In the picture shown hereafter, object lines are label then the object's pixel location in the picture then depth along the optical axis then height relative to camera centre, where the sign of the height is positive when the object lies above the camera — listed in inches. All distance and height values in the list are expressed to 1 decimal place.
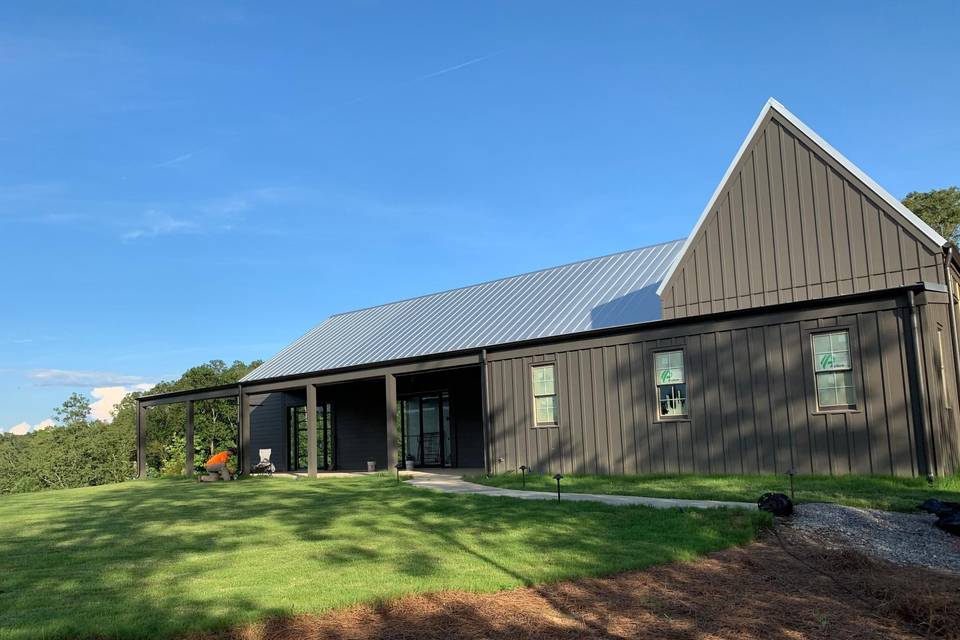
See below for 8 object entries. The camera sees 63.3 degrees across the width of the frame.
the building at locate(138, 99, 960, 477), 543.8 +49.2
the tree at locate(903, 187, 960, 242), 1510.8 +354.2
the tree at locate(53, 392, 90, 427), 2433.6 +69.0
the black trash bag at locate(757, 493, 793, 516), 397.4 -53.4
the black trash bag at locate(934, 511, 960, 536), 355.9 -60.1
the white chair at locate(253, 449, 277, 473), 1016.9 -57.4
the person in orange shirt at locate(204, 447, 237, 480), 926.4 -48.1
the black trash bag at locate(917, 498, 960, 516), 372.8 -56.1
